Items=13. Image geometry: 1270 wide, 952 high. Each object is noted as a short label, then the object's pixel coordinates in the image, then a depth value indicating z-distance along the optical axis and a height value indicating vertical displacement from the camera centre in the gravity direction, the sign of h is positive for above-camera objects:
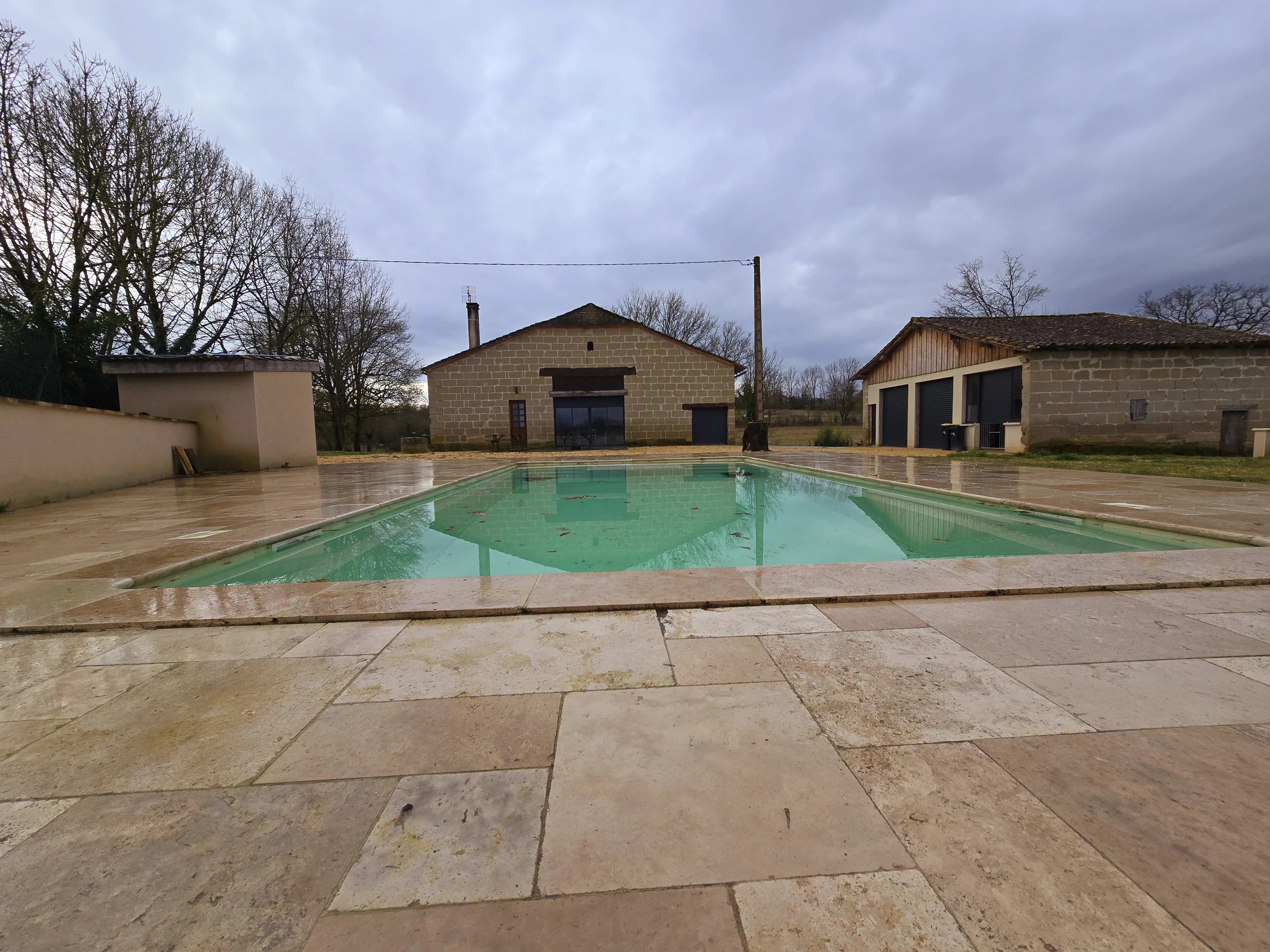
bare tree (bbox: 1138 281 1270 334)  27.30 +6.44
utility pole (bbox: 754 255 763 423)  17.27 +2.97
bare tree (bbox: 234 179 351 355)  19.62 +6.99
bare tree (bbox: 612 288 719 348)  34.59 +8.05
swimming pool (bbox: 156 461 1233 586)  4.76 -1.10
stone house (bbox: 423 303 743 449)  22.97 +2.34
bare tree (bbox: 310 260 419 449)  23.84 +4.45
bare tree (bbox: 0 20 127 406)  11.97 +6.02
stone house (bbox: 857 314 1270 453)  14.72 +1.04
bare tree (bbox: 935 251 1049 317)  28.08 +7.06
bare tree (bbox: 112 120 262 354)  13.86 +6.52
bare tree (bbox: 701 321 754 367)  38.00 +6.46
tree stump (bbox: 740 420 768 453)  18.16 -0.13
